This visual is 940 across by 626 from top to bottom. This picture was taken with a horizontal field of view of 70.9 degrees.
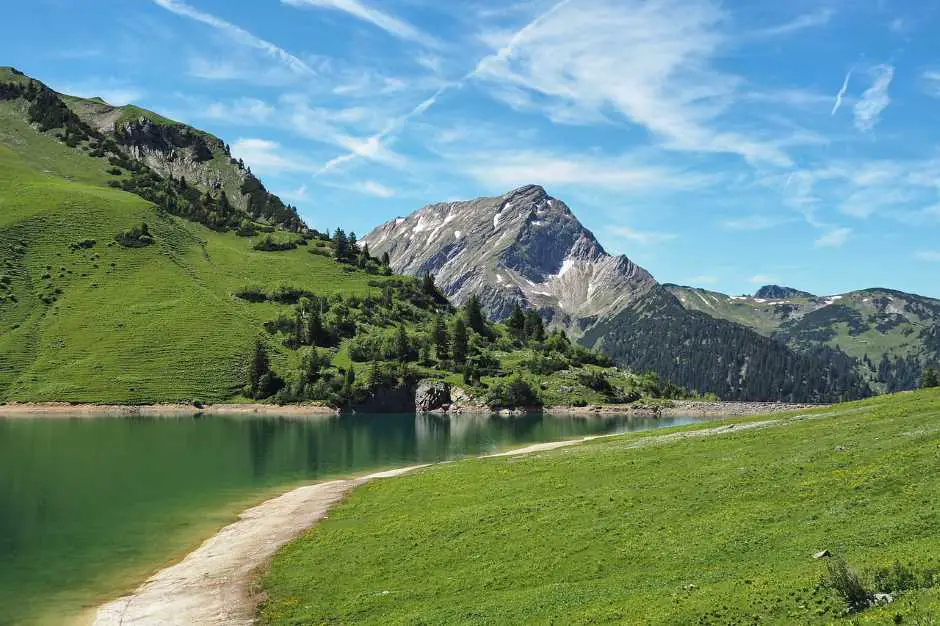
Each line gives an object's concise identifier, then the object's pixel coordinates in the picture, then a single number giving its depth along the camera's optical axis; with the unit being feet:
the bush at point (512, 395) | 635.25
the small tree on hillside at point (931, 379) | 634.43
